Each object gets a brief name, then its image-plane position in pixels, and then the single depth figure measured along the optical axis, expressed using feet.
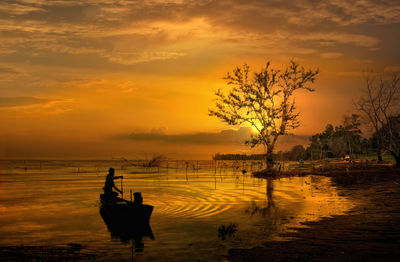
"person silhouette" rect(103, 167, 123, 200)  67.56
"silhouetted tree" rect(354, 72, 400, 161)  164.60
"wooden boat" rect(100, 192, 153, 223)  52.42
